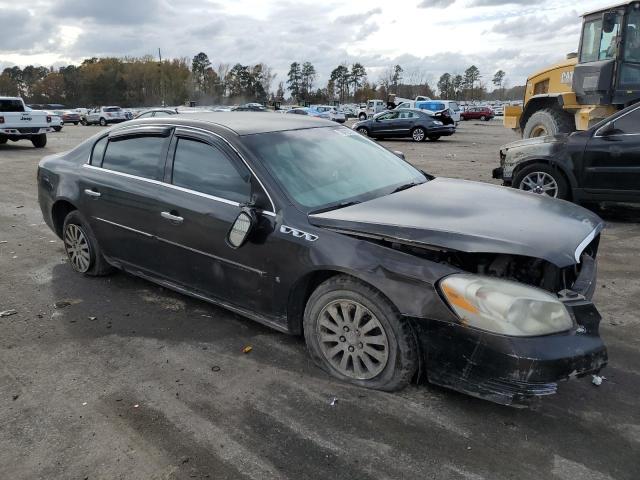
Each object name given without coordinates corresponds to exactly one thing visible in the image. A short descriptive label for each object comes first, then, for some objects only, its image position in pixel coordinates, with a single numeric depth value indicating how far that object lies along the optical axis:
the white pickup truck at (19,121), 17.28
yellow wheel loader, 9.66
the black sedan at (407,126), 23.16
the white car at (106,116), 40.47
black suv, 7.09
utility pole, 93.29
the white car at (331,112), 41.41
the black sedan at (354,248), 2.71
